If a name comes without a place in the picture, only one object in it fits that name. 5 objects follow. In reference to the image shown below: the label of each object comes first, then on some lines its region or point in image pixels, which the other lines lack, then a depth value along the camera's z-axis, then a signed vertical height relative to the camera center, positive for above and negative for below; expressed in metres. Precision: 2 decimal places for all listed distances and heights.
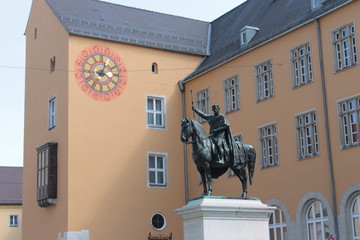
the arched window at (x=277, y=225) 27.58 +1.51
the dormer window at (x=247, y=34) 31.06 +9.94
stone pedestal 16.52 +1.10
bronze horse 17.44 +2.61
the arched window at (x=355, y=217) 24.31 +1.50
